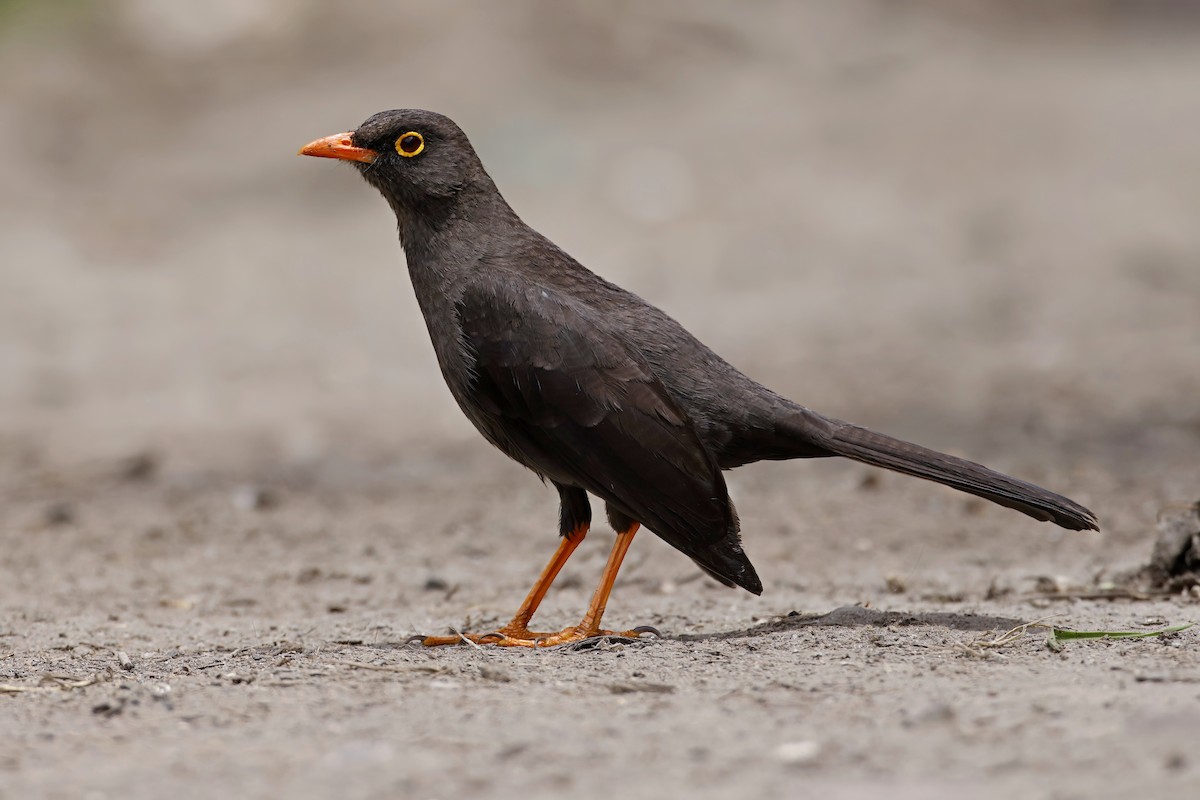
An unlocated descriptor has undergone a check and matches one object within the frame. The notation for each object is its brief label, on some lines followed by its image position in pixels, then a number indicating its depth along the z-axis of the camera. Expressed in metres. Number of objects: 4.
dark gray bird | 10.43
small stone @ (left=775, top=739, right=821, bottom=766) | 6.69
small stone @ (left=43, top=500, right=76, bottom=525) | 16.47
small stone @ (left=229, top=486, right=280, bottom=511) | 17.20
